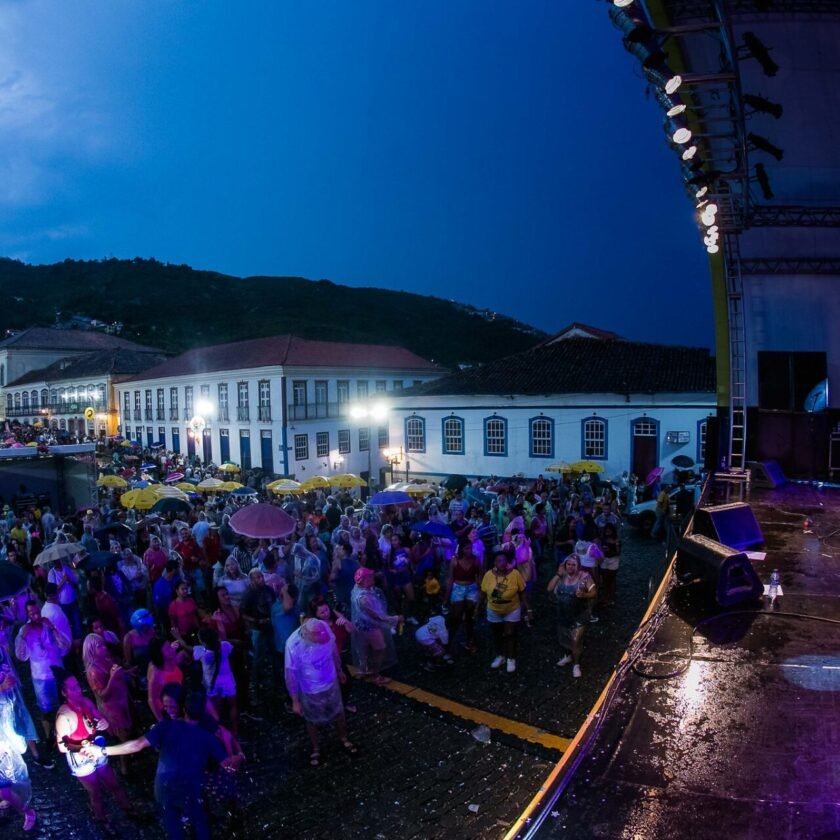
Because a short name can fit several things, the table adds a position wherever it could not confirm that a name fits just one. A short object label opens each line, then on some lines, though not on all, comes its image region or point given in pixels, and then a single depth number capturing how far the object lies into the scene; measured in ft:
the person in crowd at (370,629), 23.11
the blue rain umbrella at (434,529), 31.58
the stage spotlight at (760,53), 24.12
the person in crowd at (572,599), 23.77
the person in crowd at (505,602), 23.42
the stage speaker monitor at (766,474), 38.37
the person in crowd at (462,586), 25.63
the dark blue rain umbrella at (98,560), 27.58
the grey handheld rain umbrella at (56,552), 28.35
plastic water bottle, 18.41
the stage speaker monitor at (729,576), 17.70
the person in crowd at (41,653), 19.43
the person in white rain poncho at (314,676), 18.11
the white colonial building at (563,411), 76.89
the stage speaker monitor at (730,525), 23.22
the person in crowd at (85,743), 15.33
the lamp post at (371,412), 98.41
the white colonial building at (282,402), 109.70
